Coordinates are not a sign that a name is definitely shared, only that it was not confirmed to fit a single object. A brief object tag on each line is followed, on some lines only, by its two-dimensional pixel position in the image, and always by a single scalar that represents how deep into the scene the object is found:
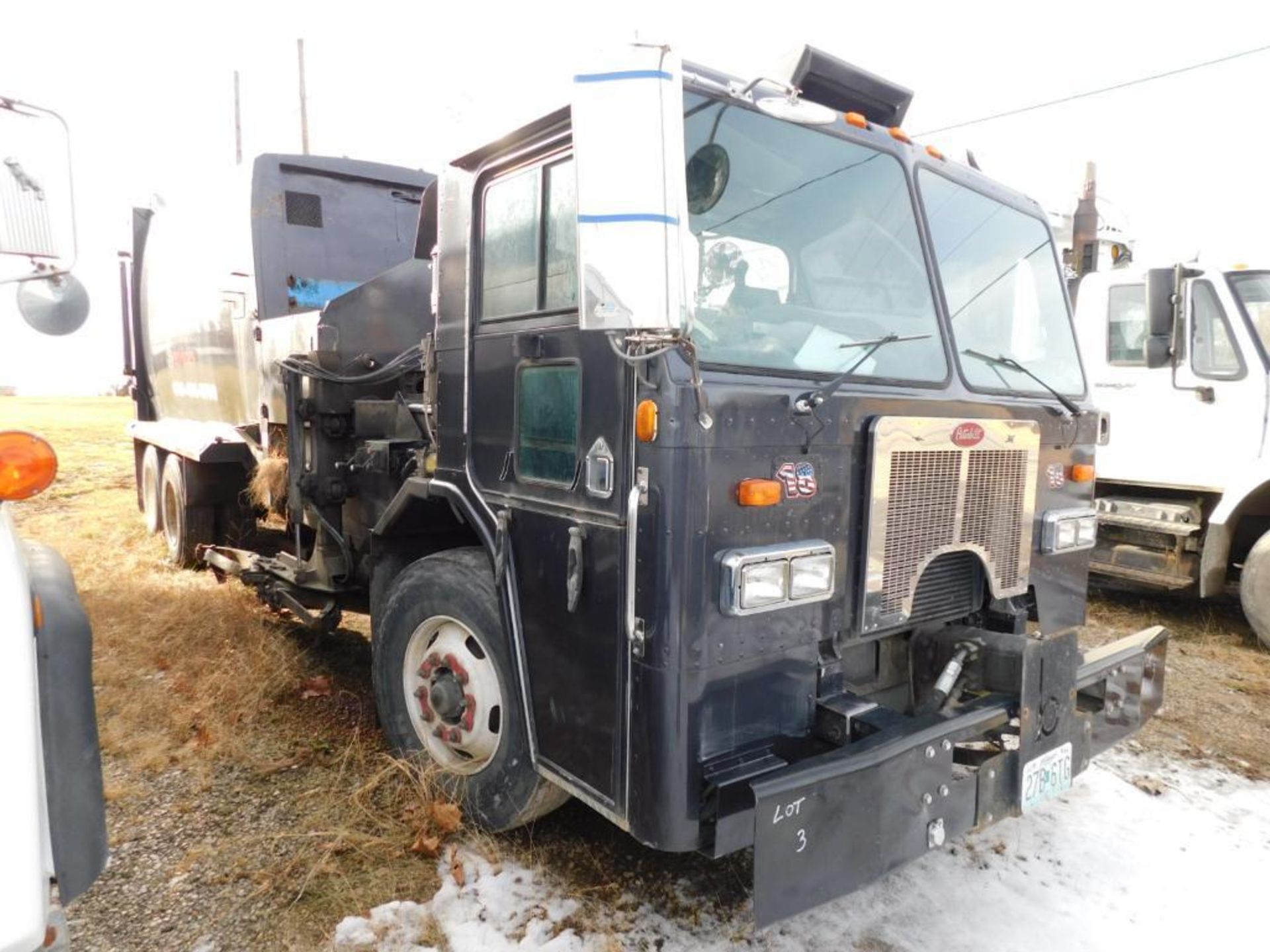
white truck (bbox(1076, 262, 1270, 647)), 5.52
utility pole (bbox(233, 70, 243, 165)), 20.72
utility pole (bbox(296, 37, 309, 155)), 18.55
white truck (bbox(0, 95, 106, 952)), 1.38
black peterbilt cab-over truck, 2.09
